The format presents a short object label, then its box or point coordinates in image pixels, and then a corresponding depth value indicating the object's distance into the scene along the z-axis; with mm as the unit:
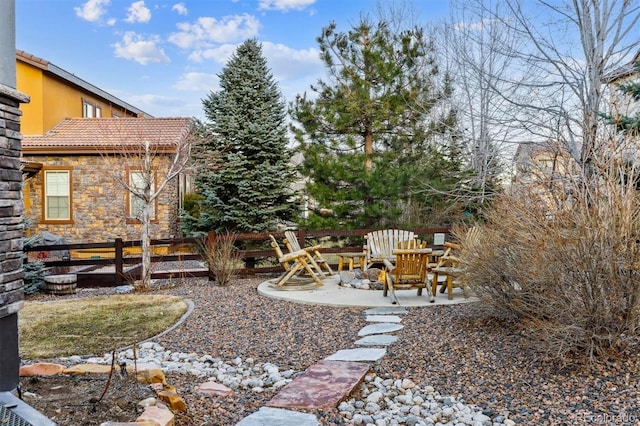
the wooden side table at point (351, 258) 9133
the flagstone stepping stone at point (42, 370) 3451
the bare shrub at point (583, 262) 3398
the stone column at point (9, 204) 3248
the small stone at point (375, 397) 3297
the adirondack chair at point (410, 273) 6480
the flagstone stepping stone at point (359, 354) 4098
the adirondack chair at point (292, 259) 7782
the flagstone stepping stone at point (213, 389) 3449
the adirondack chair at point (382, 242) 8633
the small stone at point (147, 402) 2783
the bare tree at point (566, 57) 6668
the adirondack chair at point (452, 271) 5790
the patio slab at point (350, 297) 6340
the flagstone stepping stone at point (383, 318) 5482
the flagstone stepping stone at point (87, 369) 3428
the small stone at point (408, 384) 3523
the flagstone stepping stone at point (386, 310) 5863
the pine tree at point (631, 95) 6734
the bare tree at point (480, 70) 8266
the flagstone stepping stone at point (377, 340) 4535
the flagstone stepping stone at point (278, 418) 2844
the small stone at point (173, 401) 2934
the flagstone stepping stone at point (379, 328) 4972
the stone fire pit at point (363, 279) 7652
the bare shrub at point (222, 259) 8422
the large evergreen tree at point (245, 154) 11938
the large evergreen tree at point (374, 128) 11094
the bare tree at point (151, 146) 9797
